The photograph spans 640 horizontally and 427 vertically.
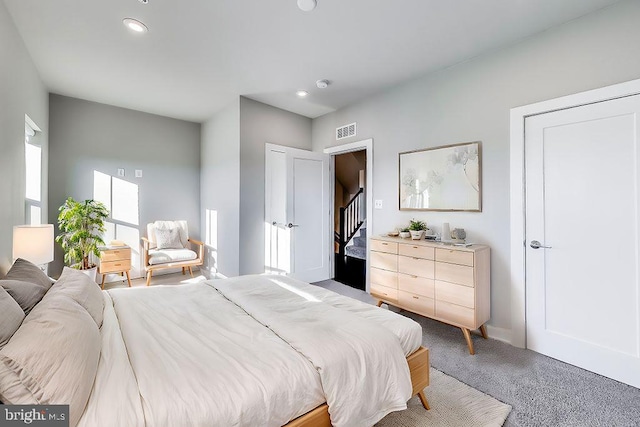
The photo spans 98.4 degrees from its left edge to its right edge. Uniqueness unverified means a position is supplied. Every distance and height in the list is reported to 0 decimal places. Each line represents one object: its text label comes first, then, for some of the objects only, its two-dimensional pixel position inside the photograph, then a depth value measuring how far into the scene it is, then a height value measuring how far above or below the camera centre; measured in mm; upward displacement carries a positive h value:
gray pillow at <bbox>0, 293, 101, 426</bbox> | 909 -526
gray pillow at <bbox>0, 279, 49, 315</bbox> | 1354 -395
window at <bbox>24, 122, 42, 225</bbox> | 3287 +441
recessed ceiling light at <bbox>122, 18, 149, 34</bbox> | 2308 +1626
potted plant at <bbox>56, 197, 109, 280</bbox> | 3572 -216
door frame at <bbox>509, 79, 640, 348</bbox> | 2508 -55
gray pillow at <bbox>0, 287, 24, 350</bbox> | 1045 -414
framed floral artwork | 2812 +409
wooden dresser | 2455 -636
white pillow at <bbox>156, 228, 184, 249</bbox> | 4508 -388
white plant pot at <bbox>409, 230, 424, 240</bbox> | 2990 -207
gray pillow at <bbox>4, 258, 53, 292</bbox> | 1632 -356
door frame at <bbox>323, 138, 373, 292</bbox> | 3838 +804
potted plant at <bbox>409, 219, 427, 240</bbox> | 2996 -155
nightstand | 3901 -634
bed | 947 -645
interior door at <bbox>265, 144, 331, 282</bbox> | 4133 +50
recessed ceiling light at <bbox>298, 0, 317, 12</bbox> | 2054 +1587
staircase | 5641 -656
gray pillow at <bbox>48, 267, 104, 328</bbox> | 1489 -433
